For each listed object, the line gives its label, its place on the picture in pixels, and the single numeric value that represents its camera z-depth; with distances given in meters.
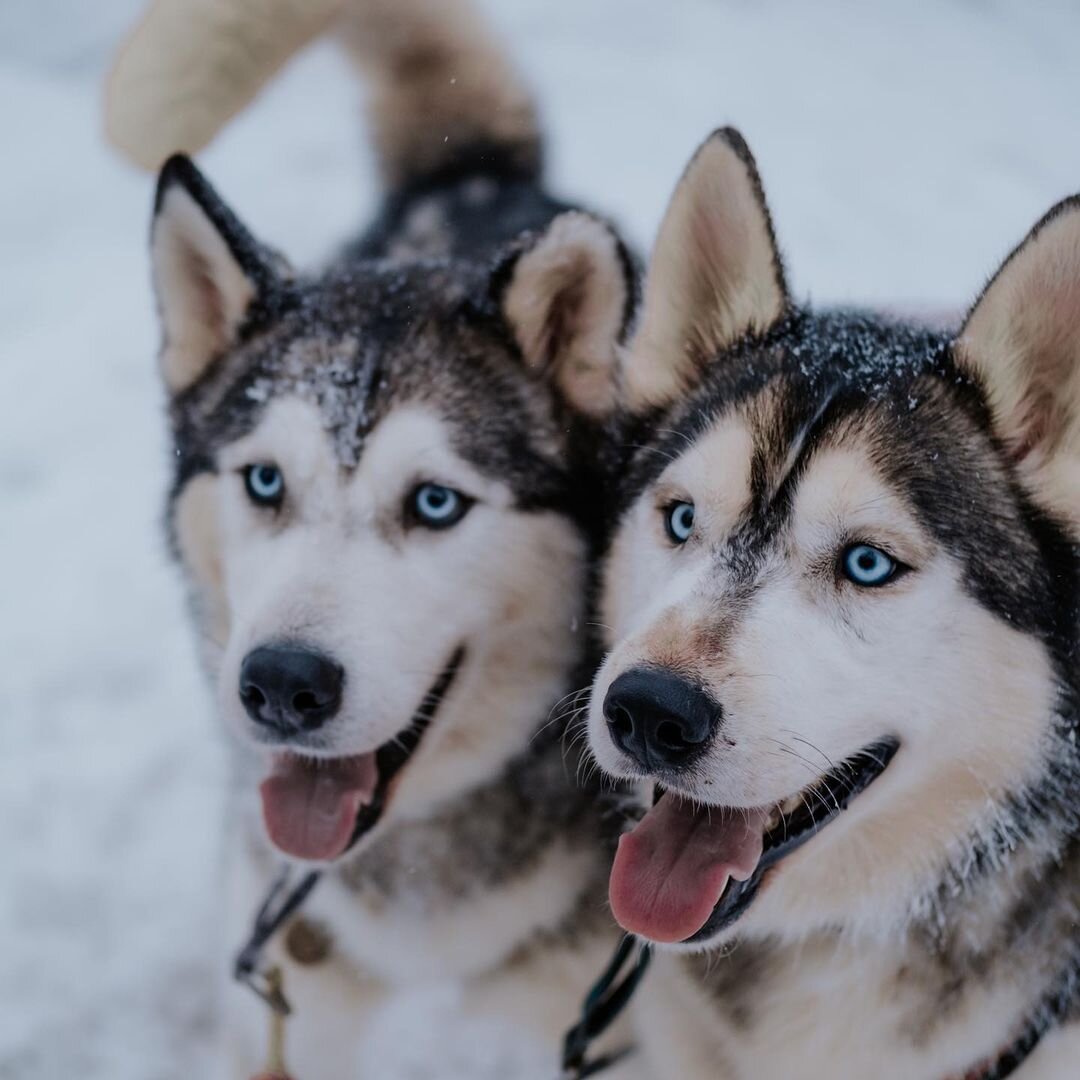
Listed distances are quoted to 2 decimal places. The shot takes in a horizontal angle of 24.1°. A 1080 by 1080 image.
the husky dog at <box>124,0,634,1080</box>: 0.86
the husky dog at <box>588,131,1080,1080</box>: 0.77
